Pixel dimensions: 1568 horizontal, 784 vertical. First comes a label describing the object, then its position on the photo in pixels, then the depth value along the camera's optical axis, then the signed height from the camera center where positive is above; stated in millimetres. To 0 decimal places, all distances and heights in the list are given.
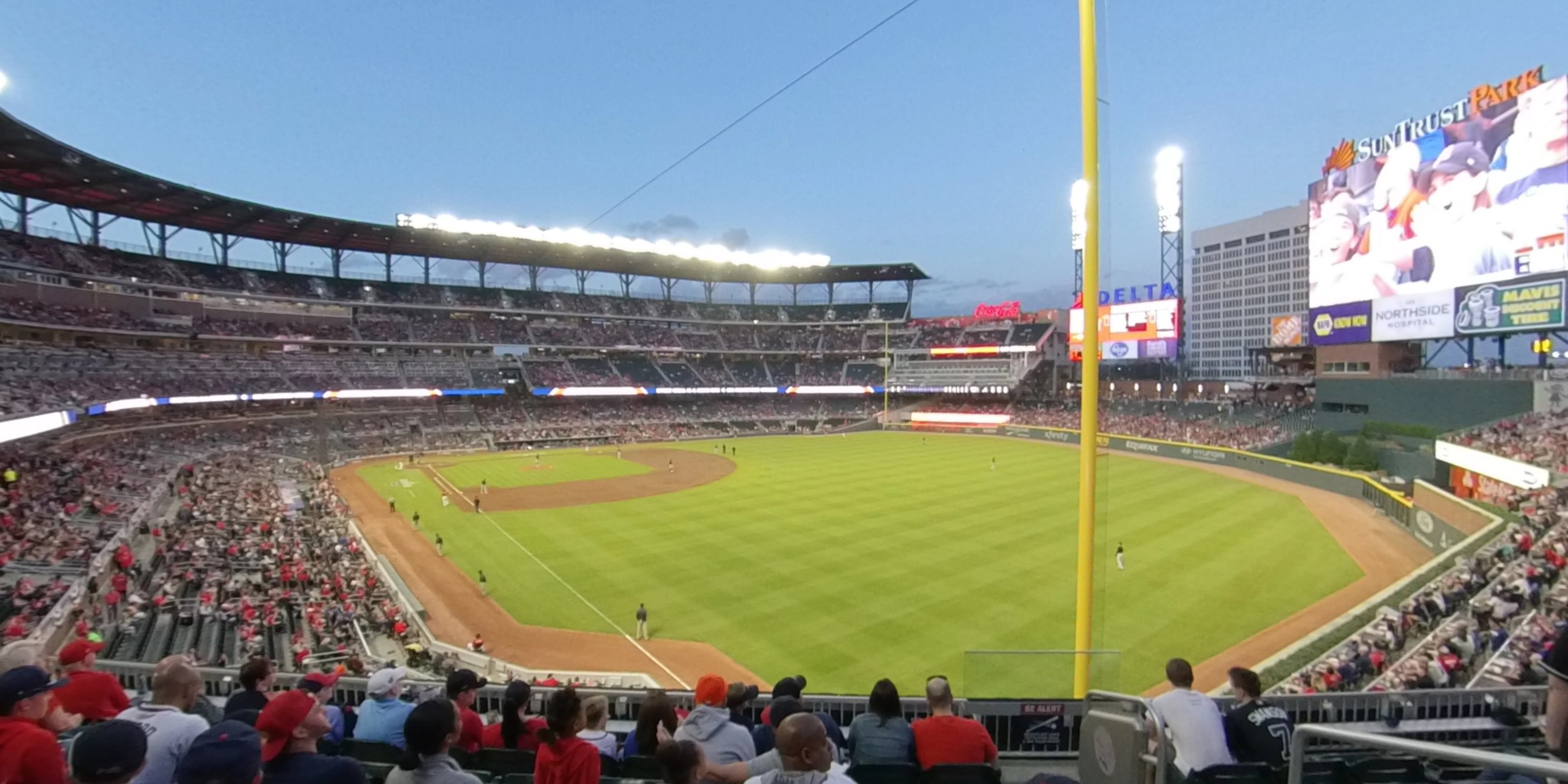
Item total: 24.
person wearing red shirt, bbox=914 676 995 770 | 4914 -2506
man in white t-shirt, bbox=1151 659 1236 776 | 4562 -2273
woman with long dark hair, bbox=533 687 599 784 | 3959 -2084
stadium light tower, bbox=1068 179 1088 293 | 50531 +12606
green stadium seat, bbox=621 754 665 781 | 5082 -2767
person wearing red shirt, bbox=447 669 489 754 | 5234 -2476
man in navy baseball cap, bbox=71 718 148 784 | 2867 -1492
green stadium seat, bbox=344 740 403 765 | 5160 -2692
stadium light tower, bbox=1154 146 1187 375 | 57094 +15444
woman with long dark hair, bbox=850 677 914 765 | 5031 -2530
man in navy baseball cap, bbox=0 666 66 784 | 3398 -1770
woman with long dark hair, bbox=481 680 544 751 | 5457 -2660
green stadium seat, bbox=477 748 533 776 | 5137 -2752
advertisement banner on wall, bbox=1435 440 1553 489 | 21469 -2936
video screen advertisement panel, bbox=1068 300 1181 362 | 54469 +4069
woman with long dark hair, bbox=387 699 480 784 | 3500 -1815
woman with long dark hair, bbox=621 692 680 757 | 5090 -2416
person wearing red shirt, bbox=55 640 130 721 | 4969 -2168
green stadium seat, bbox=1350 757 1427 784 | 4469 -2514
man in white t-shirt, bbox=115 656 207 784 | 3848 -1915
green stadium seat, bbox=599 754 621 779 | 5094 -2768
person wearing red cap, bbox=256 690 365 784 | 3336 -1729
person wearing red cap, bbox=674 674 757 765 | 4555 -2291
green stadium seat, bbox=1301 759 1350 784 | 4414 -2459
